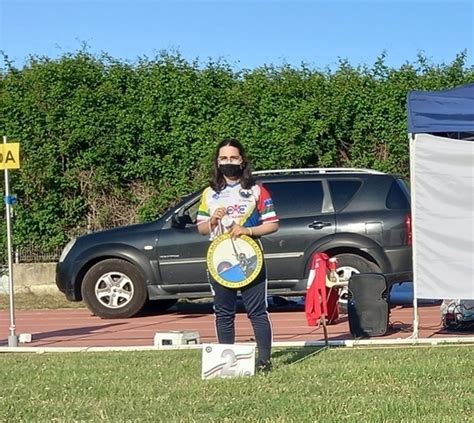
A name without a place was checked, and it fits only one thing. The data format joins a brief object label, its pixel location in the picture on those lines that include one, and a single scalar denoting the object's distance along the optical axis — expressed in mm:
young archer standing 7926
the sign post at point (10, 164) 10945
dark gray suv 13352
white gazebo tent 10039
